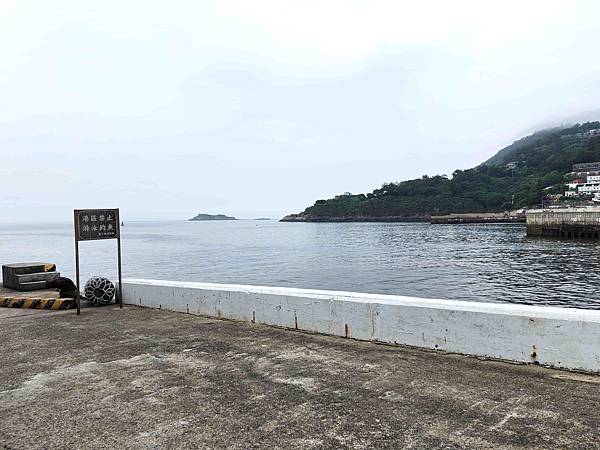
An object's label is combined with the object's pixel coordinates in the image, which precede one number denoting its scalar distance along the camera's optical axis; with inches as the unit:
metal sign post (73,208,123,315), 310.0
